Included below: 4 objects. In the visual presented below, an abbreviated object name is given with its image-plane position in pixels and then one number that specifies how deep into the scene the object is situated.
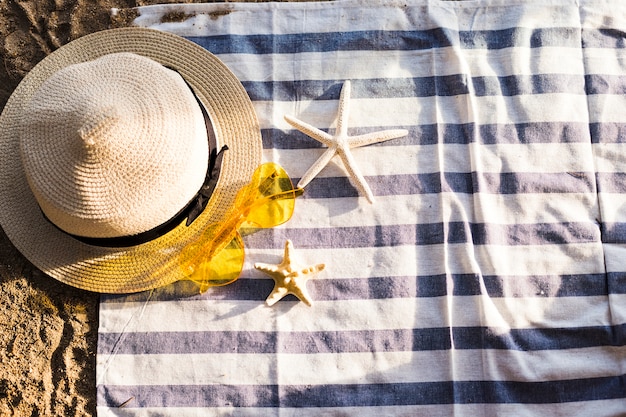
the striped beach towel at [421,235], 0.82
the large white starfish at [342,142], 0.82
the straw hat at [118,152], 0.72
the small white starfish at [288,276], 0.81
